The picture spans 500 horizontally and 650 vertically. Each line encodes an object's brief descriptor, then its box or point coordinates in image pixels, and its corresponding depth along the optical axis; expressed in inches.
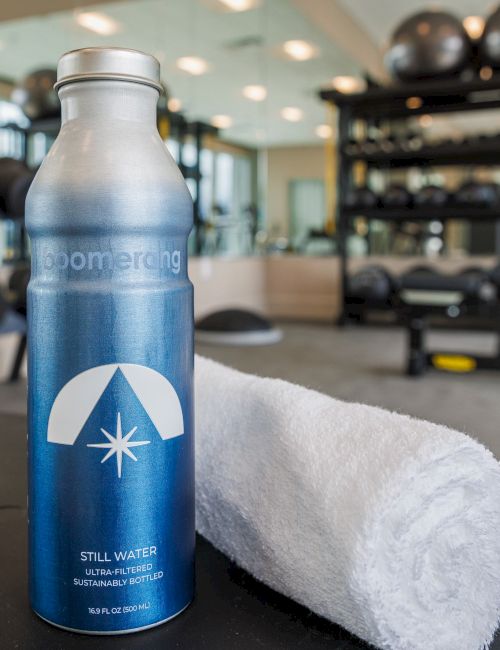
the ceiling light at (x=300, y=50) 246.5
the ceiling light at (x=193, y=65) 213.8
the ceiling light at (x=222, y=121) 229.3
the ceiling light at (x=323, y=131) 302.7
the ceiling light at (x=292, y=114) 295.1
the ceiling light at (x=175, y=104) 202.8
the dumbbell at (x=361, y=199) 157.8
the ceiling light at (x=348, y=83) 281.3
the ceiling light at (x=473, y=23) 244.2
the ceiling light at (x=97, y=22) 183.5
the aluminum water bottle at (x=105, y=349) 12.1
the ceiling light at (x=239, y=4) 212.7
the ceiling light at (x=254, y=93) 238.5
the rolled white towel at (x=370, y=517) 12.0
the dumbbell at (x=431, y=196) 151.6
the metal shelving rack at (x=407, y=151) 145.3
